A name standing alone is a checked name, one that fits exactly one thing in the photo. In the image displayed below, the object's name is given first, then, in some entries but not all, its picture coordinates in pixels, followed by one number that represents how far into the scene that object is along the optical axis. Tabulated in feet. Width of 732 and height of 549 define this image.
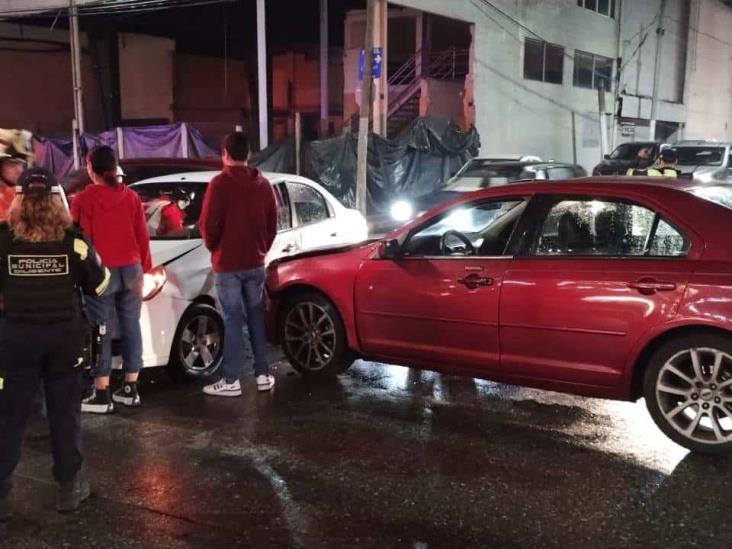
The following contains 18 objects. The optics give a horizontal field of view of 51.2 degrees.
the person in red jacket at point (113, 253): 16.31
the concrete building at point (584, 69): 76.43
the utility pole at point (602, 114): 88.38
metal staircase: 76.49
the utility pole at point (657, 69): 110.32
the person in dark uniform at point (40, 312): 11.33
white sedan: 18.29
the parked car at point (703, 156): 57.31
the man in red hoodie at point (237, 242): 17.57
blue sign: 48.08
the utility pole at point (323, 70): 64.18
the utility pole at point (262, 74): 51.93
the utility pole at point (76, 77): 53.78
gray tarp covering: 54.54
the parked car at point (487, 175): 43.98
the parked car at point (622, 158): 64.75
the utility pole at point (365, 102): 47.19
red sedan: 14.17
